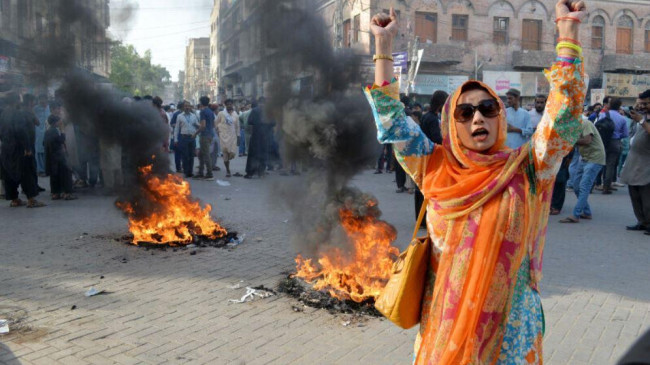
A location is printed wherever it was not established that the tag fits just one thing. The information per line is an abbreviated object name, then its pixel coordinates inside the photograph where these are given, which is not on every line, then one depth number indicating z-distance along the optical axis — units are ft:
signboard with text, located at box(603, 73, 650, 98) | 103.45
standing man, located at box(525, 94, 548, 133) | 30.50
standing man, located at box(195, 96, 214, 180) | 45.44
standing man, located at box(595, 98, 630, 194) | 36.60
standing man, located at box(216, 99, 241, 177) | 49.11
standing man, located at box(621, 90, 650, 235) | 26.27
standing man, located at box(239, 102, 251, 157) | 54.19
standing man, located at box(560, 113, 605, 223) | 28.71
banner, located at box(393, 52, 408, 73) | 74.41
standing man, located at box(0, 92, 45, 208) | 31.81
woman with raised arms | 6.42
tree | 31.12
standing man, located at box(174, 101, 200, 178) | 45.88
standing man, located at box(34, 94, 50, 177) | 43.23
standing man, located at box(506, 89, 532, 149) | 28.81
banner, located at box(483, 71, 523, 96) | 99.66
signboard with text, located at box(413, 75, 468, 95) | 98.58
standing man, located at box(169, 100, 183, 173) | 47.24
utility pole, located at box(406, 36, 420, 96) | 80.10
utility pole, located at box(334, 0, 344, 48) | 34.03
